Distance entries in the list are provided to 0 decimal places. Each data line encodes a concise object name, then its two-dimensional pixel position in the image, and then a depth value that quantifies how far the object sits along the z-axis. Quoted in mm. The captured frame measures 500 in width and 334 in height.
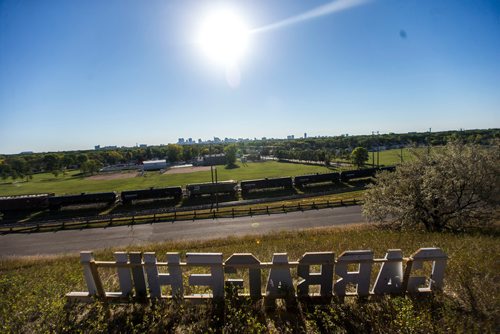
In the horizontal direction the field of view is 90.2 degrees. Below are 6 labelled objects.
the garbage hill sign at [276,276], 5516
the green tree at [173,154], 131750
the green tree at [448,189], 14414
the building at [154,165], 108444
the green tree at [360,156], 75938
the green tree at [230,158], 105625
